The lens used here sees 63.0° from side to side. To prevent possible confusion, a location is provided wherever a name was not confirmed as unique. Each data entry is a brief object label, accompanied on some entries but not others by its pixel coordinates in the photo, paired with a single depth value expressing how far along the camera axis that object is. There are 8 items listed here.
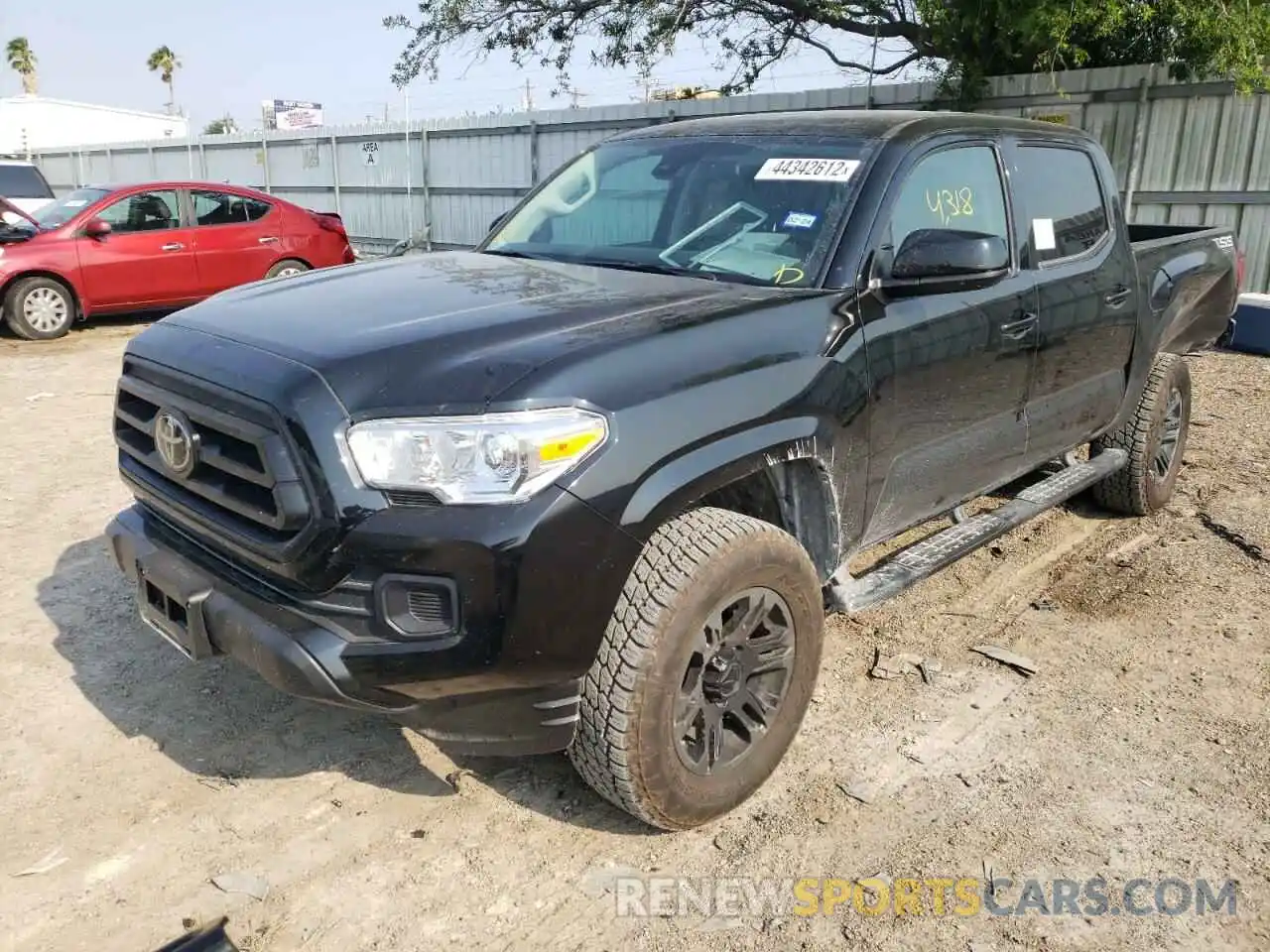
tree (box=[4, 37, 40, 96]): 64.31
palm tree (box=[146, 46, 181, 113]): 68.56
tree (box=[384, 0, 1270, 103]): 9.20
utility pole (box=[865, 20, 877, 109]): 11.85
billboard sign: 23.30
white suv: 14.47
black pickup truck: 2.35
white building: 39.28
